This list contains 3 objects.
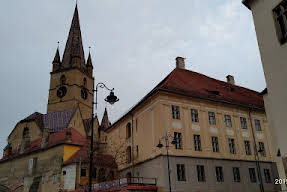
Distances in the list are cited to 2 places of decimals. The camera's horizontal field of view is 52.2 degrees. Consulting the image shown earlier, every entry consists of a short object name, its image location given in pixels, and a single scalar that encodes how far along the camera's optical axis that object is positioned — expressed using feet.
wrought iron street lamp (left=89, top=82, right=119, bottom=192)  49.49
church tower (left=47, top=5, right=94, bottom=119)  213.46
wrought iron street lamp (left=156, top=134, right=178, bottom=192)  80.28
